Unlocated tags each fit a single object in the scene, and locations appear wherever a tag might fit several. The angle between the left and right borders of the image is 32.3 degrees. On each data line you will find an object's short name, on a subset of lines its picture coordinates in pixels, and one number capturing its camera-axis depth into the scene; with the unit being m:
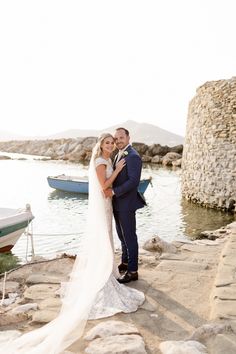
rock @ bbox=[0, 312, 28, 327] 4.40
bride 4.09
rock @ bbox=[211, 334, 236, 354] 3.58
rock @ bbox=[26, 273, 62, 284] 5.74
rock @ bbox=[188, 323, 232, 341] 3.84
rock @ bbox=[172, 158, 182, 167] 49.04
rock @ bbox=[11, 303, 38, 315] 4.70
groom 5.35
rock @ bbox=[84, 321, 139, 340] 3.95
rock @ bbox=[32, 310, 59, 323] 4.41
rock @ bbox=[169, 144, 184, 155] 58.43
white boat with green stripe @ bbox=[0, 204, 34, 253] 10.80
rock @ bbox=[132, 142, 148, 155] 59.09
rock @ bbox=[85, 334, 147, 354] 3.59
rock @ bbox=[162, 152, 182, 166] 52.25
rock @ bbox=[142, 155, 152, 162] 56.77
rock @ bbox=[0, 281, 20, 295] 5.63
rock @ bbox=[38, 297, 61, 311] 4.79
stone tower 17.45
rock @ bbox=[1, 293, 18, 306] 5.21
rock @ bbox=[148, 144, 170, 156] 58.56
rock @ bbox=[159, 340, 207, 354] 3.53
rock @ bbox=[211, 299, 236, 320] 4.27
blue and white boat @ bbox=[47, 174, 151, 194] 23.73
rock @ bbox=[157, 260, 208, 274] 6.18
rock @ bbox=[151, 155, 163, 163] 55.42
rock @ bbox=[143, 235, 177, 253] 7.34
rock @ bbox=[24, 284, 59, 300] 5.19
